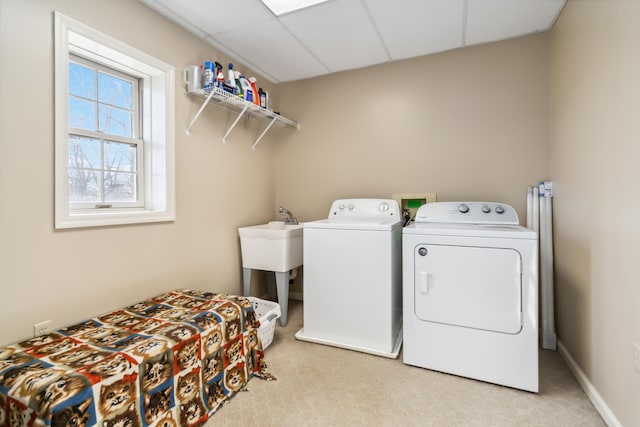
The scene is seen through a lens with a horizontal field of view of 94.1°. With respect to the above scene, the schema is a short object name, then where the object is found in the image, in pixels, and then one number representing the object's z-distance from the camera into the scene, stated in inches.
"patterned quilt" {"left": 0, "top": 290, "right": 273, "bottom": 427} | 39.6
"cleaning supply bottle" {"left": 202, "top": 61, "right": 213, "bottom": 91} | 86.4
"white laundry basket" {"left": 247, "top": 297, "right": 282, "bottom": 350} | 81.6
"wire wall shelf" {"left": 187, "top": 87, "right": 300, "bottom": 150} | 86.4
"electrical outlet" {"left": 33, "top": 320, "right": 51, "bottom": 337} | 56.6
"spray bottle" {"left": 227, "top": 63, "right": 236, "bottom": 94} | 92.3
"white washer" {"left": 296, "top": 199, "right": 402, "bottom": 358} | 80.5
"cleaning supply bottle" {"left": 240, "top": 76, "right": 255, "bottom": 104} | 97.4
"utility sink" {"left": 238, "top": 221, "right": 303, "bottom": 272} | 96.5
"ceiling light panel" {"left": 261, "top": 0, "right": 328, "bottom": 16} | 75.5
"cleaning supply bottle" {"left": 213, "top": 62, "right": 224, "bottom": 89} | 86.4
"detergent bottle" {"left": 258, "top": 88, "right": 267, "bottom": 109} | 106.0
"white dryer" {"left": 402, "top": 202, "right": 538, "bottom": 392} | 65.0
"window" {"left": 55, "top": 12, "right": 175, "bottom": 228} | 60.4
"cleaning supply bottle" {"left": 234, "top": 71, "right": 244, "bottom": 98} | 95.0
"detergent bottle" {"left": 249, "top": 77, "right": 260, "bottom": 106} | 101.1
